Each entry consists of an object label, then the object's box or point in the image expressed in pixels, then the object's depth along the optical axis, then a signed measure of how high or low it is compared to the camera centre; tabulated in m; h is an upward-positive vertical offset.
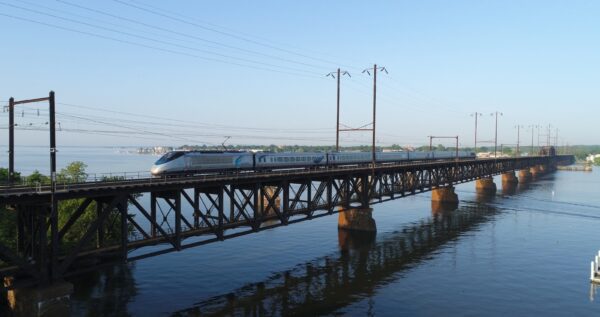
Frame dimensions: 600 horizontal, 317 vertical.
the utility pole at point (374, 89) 65.88 +9.34
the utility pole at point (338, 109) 72.96 +7.14
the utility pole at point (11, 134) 29.50 +0.87
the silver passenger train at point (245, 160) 46.44 -1.46
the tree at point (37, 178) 54.81 -3.97
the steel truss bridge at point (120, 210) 28.77 -5.48
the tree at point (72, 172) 62.58 -3.63
